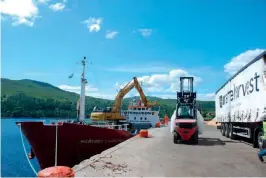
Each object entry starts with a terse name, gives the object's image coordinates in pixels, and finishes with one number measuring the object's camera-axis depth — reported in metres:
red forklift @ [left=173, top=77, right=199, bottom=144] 16.38
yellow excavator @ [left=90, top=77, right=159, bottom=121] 35.16
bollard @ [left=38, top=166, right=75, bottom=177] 5.45
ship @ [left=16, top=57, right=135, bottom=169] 16.02
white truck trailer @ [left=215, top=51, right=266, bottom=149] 11.99
